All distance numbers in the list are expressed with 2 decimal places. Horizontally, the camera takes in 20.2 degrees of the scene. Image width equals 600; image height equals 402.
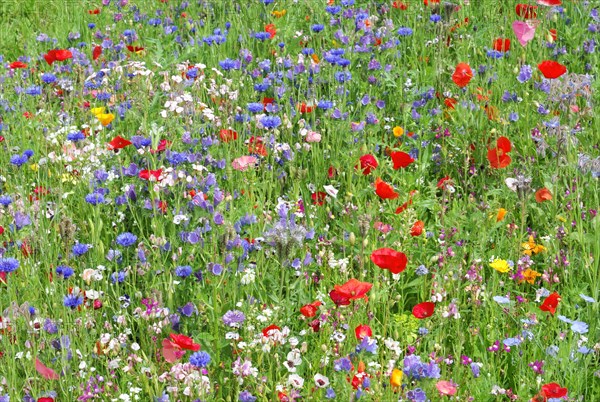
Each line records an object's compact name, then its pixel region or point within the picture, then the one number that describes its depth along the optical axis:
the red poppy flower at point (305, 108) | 6.64
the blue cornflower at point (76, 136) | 6.12
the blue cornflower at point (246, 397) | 3.88
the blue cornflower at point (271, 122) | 5.96
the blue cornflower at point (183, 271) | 4.68
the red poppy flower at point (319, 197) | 6.06
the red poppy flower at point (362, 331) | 4.14
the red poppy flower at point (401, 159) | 5.60
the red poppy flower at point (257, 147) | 6.15
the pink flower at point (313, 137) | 6.19
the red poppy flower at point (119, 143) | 5.77
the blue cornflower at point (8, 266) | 4.57
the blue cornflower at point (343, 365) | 3.94
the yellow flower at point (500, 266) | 4.86
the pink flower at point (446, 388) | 3.87
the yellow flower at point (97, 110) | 6.54
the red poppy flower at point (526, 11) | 7.96
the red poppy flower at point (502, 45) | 7.38
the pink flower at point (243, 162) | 5.85
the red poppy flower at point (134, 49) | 8.03
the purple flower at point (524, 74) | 7.00
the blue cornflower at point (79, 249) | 4.89
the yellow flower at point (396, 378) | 3.81
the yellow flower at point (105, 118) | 6.26
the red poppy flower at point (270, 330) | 4.17
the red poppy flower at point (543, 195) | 5.56
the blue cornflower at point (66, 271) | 4.65
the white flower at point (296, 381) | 4.01
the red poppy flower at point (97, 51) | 8.09
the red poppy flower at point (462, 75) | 6.59
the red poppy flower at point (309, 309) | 4.34
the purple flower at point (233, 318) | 4.36
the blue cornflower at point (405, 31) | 7.73
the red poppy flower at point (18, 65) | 7.62
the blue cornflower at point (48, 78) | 7.28
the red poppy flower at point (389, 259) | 4.30
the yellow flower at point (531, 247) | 5.35
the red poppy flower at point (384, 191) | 5.19
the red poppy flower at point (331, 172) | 6.23
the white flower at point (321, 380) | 4.00
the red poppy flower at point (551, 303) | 4.41
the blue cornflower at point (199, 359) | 3.97
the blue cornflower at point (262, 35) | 7.85
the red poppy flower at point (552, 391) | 3.81
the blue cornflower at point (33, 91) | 7.20
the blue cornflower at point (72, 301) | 4.43
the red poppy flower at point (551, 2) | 7.34
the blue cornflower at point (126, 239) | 5.02
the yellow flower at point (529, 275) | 5.10
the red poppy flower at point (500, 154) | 5.85
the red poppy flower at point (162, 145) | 5.86
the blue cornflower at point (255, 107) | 6.30
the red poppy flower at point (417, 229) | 5.35
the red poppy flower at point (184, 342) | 3.92
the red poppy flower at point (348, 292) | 4.13
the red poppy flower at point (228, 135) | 6.21
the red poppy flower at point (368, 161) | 5.82
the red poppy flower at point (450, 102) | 6.94
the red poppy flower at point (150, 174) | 5.43
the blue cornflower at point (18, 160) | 5.91
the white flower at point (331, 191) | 5.57
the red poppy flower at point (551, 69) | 6.28
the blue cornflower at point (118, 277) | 4.75
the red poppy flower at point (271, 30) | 8.16
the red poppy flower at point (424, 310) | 4.39
